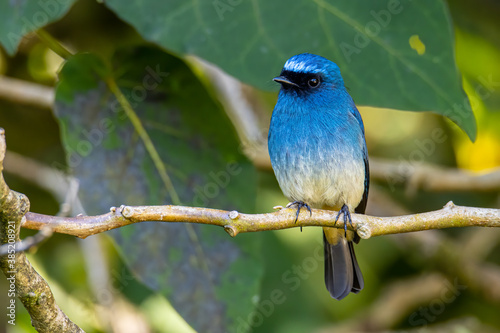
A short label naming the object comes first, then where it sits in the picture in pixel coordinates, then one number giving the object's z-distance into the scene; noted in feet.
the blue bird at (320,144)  21.17
